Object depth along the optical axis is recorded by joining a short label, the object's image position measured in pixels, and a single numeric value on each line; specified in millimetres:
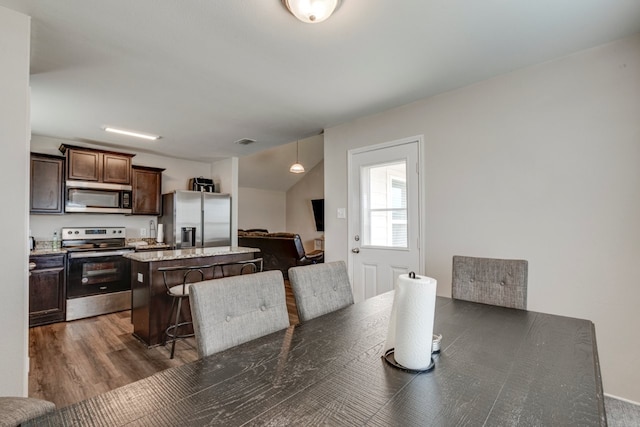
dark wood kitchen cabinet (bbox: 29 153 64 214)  3717
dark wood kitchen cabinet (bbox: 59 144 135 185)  3967
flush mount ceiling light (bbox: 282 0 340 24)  1568
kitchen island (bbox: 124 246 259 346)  2846
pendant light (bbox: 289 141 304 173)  6880
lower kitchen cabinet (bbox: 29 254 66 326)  3473
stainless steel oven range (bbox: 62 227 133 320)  3752
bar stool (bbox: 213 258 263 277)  3076
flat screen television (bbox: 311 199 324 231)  8578
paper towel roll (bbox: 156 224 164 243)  4848
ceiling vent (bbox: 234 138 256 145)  4234
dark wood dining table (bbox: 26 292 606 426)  729
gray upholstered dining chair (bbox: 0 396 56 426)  570
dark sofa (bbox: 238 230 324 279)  5473
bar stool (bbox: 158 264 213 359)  2664
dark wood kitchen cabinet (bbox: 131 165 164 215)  4582
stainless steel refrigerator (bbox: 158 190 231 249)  4641
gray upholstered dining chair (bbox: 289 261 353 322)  1545
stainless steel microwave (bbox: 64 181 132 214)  3971
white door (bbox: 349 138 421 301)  2947
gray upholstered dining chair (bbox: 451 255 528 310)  1713
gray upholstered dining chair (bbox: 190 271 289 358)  1134
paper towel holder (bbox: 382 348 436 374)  963
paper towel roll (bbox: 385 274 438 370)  955
